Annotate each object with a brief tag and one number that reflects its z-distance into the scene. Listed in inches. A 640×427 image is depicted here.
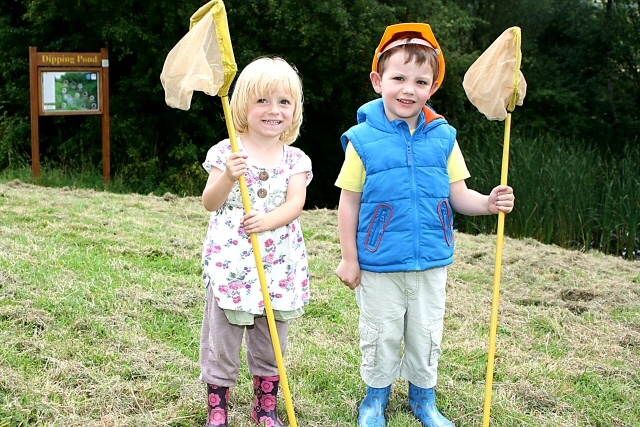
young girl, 103.6
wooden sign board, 394.6
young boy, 107.6
